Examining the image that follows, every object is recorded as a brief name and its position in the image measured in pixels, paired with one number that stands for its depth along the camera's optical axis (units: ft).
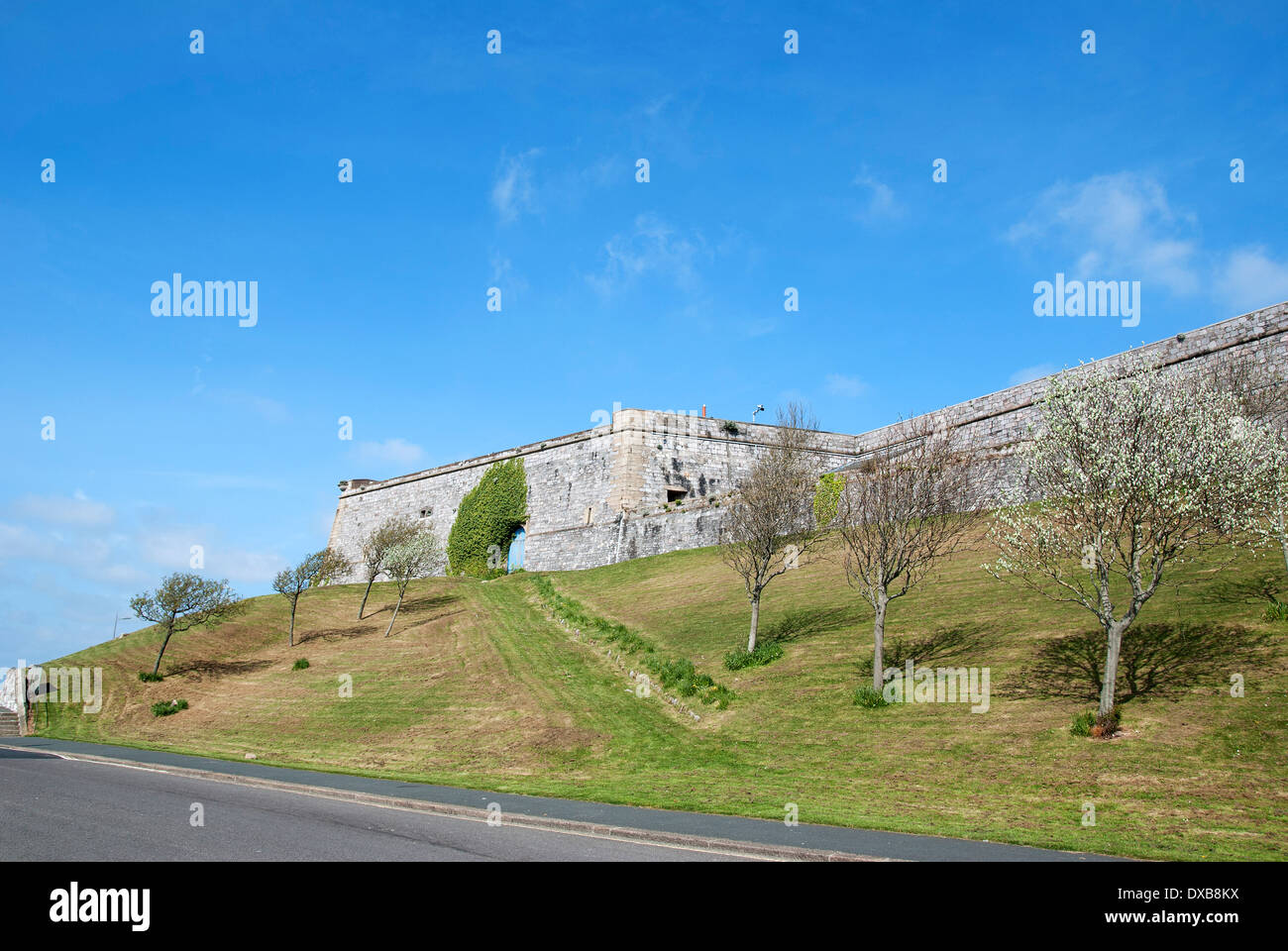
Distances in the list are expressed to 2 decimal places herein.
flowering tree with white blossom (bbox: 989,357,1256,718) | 52.85
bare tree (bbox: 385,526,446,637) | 135.03
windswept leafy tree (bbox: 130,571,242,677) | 115.55
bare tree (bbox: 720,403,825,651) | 88.43
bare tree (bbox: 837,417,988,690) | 69.75
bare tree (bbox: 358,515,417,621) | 140.77
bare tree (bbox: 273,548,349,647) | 131.85
